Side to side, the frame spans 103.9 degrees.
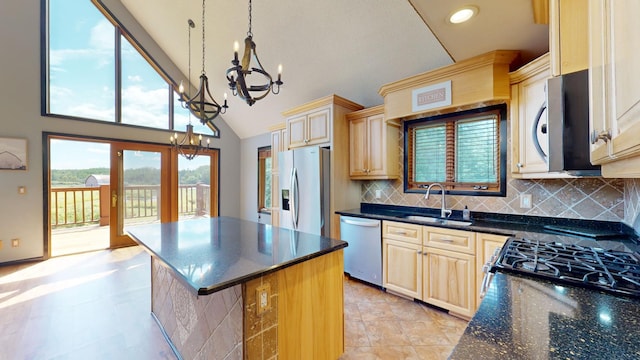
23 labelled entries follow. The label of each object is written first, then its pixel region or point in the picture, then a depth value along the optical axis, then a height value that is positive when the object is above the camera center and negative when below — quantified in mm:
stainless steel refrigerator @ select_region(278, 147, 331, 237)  3121 -123
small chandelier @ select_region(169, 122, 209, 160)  3172 +553
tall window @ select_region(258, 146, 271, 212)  5657 +40
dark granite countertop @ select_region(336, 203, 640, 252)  1683 -417
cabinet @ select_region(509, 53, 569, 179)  1947 +469
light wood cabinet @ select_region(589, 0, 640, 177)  549 +243
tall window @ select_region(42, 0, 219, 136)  4055 +1928
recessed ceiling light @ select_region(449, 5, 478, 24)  1525 +1042
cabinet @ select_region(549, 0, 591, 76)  1254 +740
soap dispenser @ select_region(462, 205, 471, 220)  2627 -375
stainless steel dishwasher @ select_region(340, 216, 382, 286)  2803 -802
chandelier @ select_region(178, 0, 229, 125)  2090 +657
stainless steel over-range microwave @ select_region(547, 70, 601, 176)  1239 +297
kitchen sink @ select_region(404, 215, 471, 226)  2362 -435
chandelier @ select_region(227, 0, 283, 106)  1681 +713
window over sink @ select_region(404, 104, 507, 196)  2547 +304
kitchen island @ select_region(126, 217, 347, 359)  1180 -617
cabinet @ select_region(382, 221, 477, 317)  2197 -829
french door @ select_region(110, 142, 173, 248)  4574 -116
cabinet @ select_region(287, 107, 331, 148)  3234 +705
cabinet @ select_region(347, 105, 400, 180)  3094 +434
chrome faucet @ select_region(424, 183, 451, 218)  2730 -320
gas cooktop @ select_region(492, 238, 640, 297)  961 -401
